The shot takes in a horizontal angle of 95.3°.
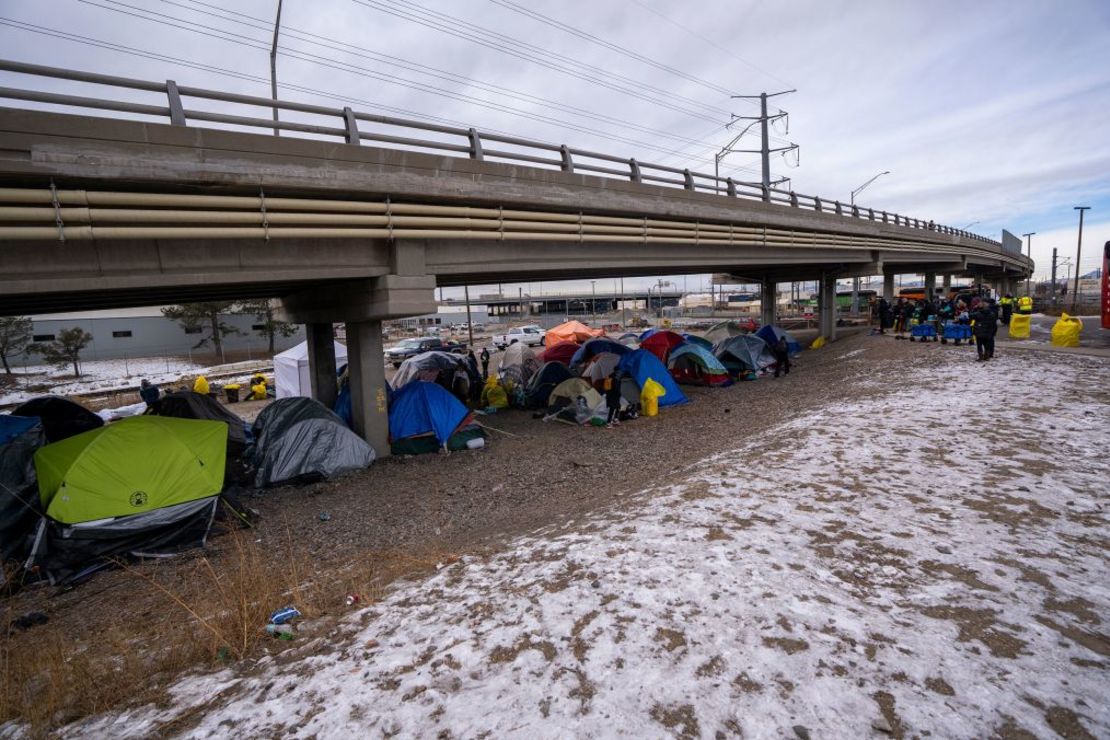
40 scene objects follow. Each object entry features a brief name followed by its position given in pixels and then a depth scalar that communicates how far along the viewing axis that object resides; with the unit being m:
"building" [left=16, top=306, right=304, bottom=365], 36.91
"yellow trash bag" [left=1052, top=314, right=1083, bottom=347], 16.45
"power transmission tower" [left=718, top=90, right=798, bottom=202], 23.41
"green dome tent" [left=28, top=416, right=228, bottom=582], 6.70
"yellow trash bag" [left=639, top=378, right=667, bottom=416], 14.13
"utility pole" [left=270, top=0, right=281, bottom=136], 11.27
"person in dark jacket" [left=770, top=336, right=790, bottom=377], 19.30
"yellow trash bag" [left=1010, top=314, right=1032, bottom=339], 19.34
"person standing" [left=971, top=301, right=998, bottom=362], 14.14
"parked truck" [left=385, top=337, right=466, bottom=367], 32.47
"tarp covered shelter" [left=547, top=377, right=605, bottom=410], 13.82
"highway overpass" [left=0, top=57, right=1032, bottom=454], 6.34
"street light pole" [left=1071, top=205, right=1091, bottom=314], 48.00
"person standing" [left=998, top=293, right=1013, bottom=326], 25.35
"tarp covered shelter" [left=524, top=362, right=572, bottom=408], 16.25
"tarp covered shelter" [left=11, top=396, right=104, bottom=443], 10.99
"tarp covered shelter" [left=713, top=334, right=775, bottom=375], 19.45
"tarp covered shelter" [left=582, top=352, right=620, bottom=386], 15.12
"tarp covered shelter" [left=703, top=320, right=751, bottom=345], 25.03
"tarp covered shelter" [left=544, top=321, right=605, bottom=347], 26.80
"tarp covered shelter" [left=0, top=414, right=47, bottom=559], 6.97
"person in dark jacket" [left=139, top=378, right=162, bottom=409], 15.71
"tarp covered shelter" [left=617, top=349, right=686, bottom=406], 14.89
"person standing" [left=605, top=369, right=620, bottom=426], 13.47
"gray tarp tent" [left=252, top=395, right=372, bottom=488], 9.83
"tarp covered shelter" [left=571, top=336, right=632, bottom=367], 17.99
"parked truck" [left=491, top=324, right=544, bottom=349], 39.94
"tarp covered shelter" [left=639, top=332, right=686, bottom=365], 19.81
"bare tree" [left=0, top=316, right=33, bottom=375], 28.61
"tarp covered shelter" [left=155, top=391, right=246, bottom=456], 11.66
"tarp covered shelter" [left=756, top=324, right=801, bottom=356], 21.19
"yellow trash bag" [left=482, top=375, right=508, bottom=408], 16.94
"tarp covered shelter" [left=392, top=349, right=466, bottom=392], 18.09
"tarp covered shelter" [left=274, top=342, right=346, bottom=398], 18.83
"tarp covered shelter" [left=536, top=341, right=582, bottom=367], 19.77
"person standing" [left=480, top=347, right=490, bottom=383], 21.11
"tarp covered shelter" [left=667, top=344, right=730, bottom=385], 17.92
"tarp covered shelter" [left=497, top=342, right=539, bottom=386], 18.36
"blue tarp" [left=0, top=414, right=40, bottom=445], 8.54
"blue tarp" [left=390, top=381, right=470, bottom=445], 11.63
